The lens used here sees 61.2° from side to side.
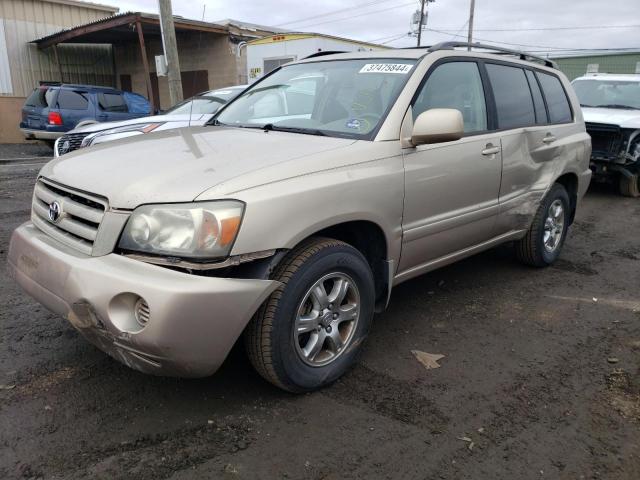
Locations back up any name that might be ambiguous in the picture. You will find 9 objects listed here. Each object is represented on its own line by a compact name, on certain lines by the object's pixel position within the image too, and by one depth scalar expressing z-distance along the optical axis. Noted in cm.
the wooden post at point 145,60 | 1523
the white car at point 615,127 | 846
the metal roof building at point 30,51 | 1759
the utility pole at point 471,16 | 3441
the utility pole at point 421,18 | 3540
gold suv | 231
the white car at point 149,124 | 744
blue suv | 1305
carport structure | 1590
